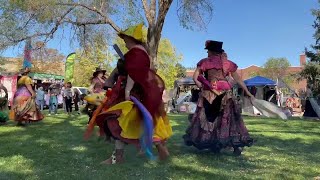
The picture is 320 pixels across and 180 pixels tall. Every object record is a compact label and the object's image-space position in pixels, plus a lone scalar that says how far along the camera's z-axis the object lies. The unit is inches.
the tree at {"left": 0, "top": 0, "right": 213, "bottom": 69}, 406.8
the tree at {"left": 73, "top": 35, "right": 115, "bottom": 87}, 1215.5
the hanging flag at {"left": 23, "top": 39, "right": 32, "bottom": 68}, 377.0
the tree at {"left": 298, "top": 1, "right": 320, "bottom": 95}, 740.6
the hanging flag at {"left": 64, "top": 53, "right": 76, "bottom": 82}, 531.0
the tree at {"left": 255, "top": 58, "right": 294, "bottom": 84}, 2200.4
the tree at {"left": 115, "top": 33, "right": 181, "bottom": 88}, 1596.1
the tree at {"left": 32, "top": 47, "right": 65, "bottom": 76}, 1356.7
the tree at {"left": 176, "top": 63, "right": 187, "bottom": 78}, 1742.1
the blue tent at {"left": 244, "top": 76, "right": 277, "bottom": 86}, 705.6
